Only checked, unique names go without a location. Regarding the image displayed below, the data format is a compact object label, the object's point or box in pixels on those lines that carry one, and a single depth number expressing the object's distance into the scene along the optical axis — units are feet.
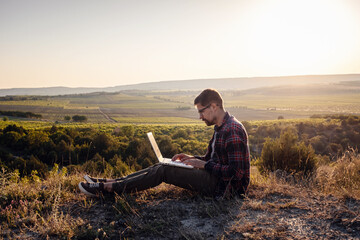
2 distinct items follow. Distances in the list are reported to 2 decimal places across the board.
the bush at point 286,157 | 18.80
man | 10.22
